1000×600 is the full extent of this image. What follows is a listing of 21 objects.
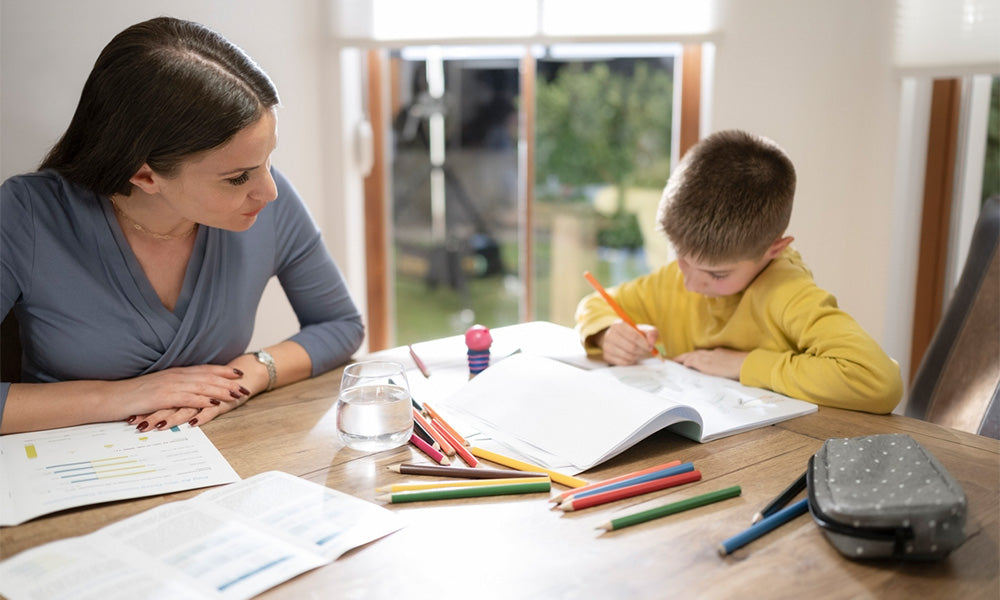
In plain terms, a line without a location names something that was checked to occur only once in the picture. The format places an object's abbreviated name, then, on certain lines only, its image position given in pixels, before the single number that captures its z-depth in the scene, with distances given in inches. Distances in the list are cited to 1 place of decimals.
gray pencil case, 29.1
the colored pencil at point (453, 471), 37.2
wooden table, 28.7
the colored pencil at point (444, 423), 41.2
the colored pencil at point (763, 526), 30.9
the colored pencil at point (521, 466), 36.7
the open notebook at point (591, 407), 39.8
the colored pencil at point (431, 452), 39.1
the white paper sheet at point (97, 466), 34.6
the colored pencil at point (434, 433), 40.0
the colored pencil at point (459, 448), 39.1
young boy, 50.6
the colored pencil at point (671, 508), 32.5
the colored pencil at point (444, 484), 35.2
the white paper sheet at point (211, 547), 28.0
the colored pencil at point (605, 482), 34.7
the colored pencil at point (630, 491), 34.0
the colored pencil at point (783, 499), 33.5
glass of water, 40.4
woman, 45.1
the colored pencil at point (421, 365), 53.1
